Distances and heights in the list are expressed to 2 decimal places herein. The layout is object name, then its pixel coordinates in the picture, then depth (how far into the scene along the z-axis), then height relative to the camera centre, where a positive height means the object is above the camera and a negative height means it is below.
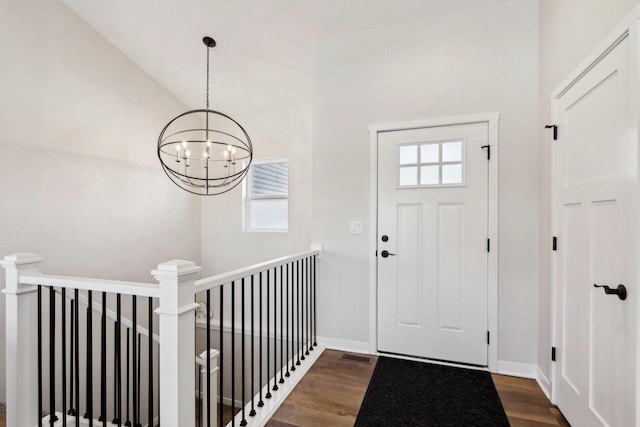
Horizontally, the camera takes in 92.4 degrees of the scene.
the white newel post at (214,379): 2.30 -1.31
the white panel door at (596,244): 1.33 -0.15
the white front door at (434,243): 2.49 -0.25
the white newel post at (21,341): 1.67 -0.73
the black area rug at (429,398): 1.87 -1.25
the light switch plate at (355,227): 2.84 -0.13
